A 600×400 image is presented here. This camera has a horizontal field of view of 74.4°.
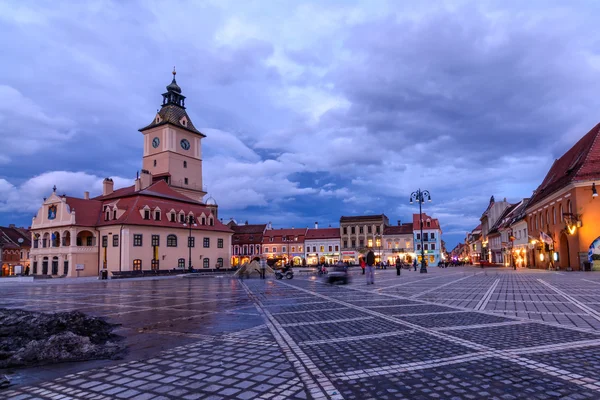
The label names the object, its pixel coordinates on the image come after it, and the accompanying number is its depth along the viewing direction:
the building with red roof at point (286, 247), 89.81
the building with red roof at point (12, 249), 82.19
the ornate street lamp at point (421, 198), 39.39
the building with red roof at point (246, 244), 90.12
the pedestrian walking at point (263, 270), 37.53
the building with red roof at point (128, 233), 50.25
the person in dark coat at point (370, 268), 22.86
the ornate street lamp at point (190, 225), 53.59
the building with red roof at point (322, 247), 89.00
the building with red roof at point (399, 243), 84.69
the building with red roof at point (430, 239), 85.38
